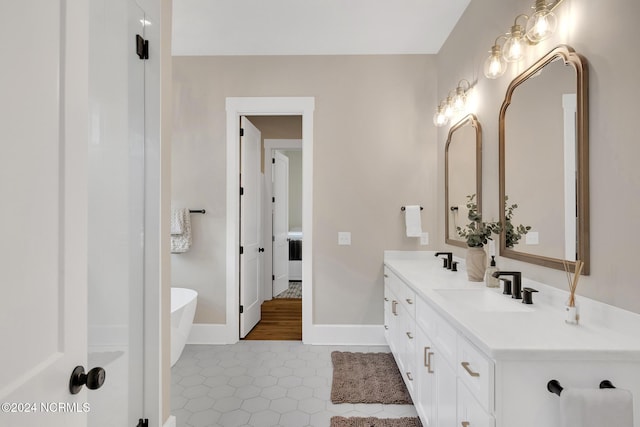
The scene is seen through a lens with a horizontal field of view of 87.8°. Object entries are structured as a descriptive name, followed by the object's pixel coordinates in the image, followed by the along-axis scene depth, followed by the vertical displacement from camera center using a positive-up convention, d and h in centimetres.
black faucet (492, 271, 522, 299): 160 -34
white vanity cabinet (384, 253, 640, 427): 98 -46
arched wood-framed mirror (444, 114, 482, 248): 229 +33
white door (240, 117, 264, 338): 328 -13
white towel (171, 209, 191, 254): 306 -22
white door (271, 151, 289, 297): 486 -14
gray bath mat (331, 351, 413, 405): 218 -119
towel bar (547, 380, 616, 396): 95 -49
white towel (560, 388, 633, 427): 88 -52
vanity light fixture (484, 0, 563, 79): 148 +87
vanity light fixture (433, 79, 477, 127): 244 +87
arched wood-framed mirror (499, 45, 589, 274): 135 +26
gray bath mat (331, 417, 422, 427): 191 -120
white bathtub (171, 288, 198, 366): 240 -77
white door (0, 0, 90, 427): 59 +1
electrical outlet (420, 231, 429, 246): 313 -23
